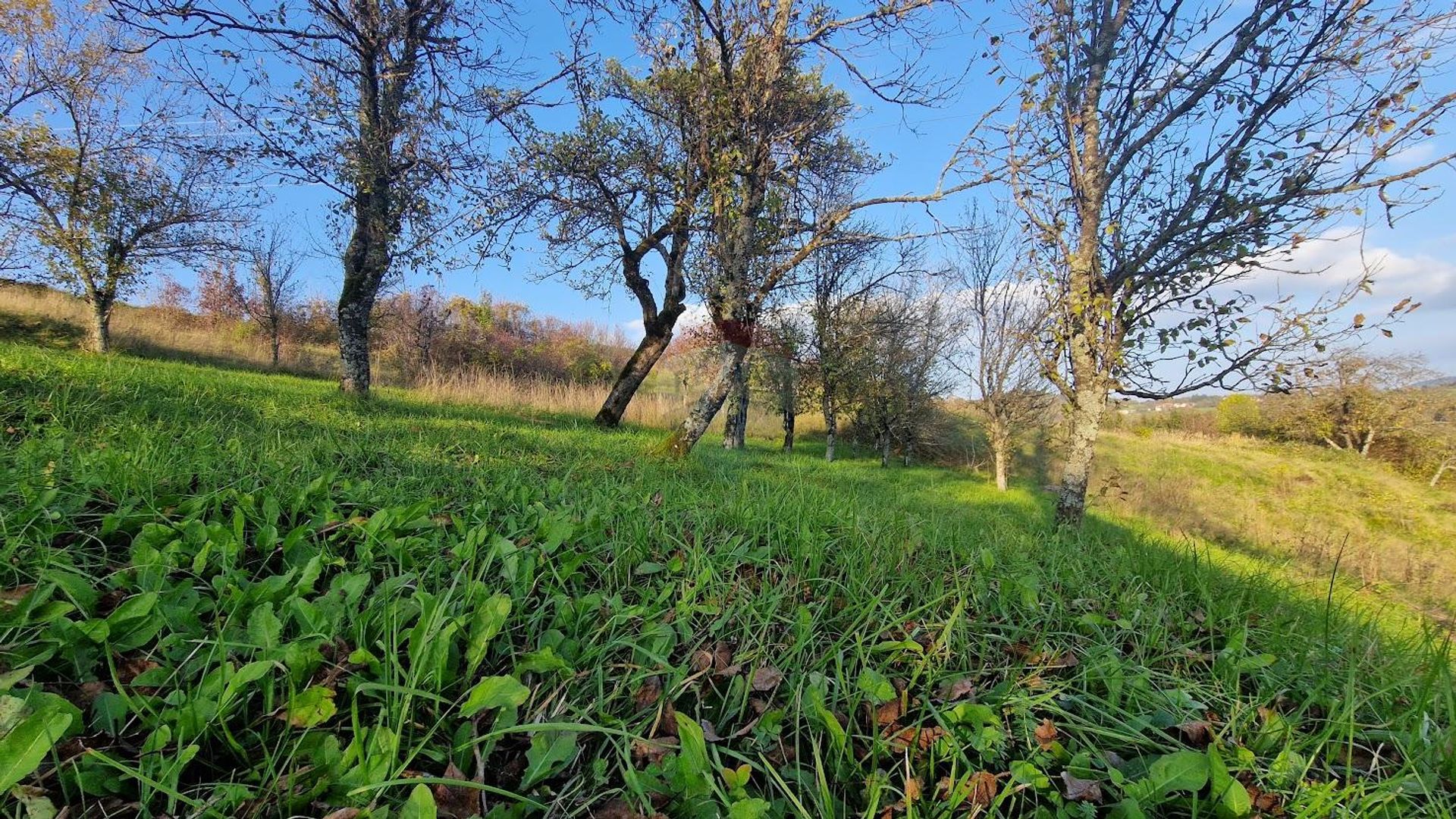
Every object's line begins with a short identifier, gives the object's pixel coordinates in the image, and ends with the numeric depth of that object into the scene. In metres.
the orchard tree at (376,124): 6.16
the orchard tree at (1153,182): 3.96
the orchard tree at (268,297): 16.39
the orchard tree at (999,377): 13.50
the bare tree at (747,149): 5.69
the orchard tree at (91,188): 10.27
